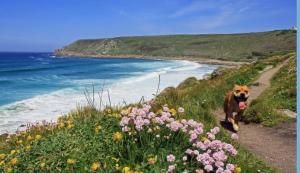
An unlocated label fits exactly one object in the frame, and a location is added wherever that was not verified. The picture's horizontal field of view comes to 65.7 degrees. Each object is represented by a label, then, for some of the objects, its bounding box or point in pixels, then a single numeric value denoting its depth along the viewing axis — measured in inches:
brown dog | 193.7
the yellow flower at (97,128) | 105.0
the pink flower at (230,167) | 83.8
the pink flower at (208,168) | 83.6
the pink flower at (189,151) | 90.0
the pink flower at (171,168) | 82.1
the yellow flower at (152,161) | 84.1
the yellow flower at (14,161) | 91.0
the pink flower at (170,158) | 84.9
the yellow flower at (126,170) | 79.8
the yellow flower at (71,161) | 84.9
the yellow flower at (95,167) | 80.6
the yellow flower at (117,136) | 95.3
